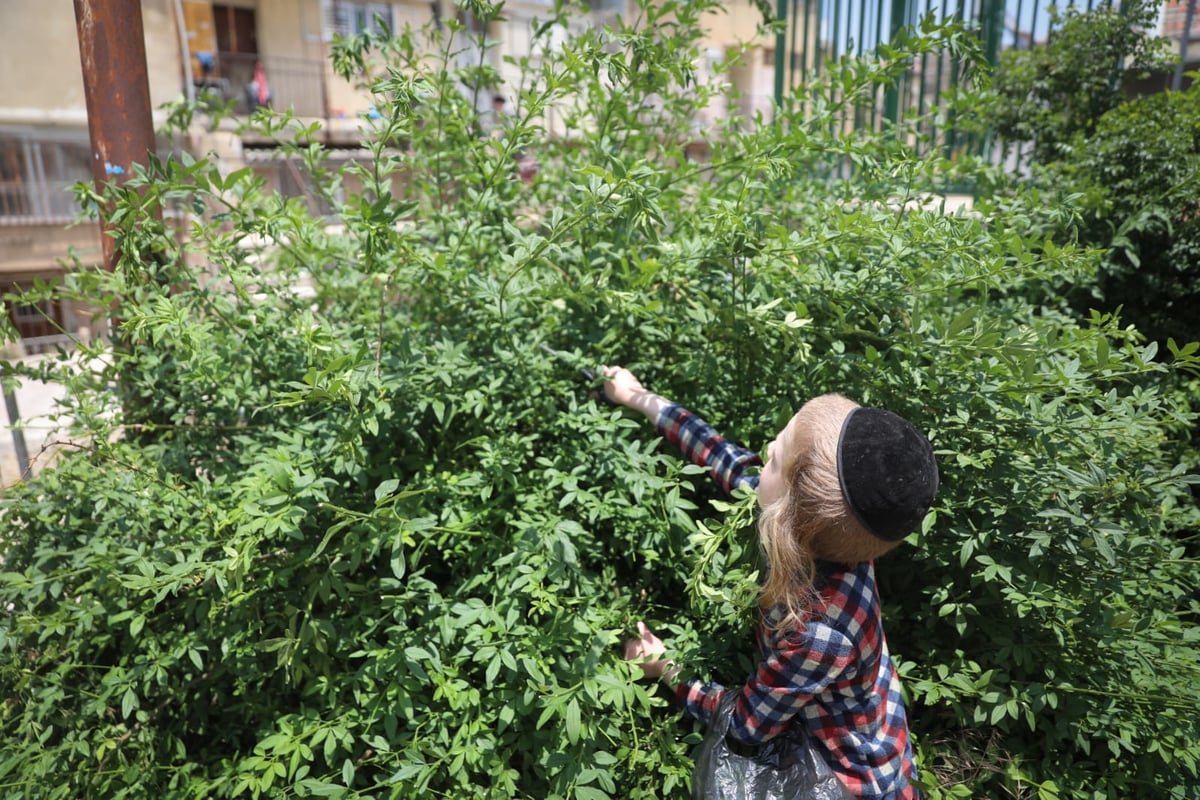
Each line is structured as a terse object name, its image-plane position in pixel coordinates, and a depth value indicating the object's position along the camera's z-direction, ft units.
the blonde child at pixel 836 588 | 5.42
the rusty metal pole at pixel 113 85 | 8.64
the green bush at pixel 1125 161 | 10.19
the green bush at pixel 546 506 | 6.36
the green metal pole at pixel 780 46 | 16.27
